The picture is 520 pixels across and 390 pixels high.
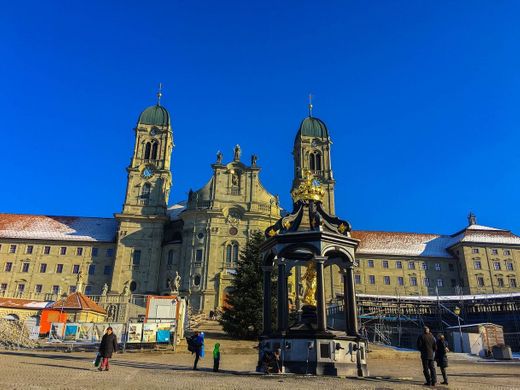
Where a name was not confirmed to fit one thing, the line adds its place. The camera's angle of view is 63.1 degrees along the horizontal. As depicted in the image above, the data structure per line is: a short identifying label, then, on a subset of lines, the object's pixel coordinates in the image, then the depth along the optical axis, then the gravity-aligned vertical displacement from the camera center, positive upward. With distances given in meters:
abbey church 62.47 +14.66
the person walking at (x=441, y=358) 13.47 -0.34
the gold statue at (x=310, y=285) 17.34 +2.34
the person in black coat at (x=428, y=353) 12.71 -0.19
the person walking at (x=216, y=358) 16.39 -0.59
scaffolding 52.00 +4.00
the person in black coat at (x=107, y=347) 15.33 -0.25
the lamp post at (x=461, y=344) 37.41 +0.23
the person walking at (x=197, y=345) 17.67 -0.16
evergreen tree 34.28 +3.07
